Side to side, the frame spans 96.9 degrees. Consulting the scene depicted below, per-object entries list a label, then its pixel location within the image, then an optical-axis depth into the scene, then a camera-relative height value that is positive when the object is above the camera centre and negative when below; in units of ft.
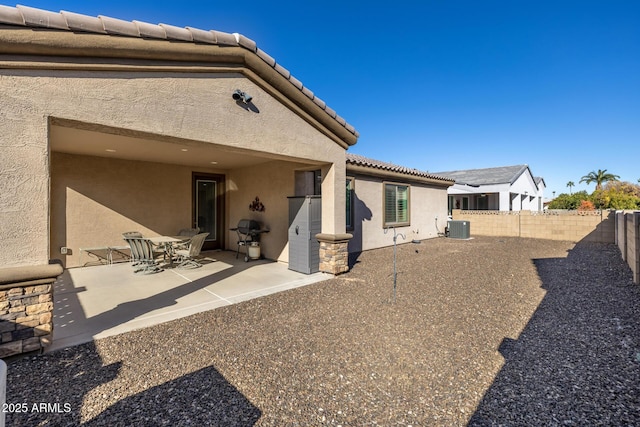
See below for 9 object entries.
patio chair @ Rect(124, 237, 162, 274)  24.86 -3.52
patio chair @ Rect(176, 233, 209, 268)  26.02 -3.27
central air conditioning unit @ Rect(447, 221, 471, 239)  52.11 -3.09
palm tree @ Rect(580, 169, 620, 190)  142.10 +17.86
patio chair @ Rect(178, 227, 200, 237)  32.11 -2.20
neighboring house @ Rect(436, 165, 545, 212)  75.66 +6.63
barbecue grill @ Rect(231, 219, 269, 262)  31.60 -2.14
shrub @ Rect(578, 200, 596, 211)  90.50 +2.38
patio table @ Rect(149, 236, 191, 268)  26.50 -2.80
